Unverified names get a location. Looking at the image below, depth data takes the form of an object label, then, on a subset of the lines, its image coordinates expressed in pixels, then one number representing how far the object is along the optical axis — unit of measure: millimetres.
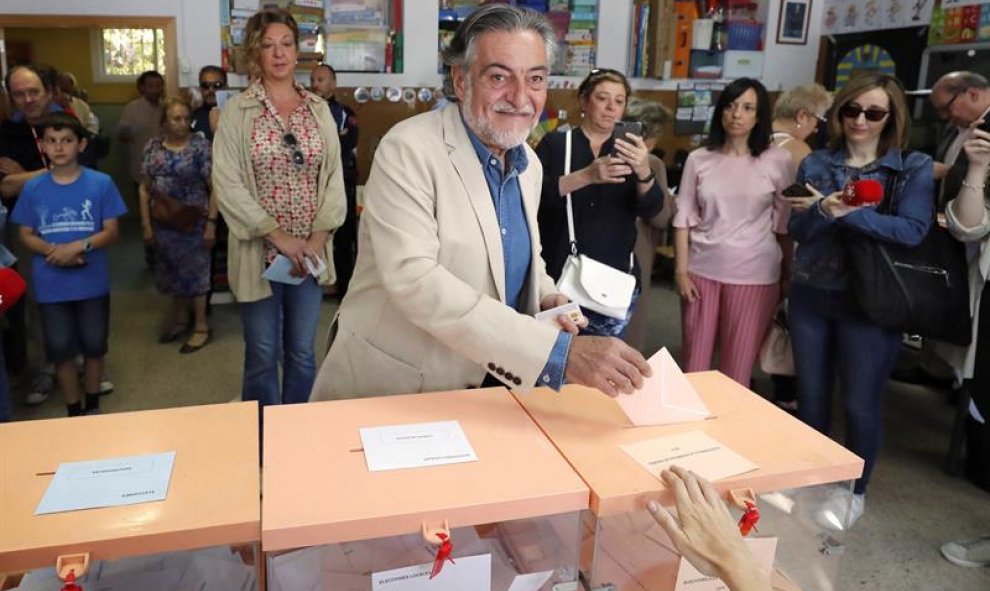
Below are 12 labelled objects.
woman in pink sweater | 2938
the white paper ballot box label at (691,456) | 1215
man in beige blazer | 1381
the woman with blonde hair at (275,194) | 2682
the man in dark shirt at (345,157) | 5285
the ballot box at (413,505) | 1048
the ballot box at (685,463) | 1193
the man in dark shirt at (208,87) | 5120
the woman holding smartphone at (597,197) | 2906
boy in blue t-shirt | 3084
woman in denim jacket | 2492
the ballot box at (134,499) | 966
